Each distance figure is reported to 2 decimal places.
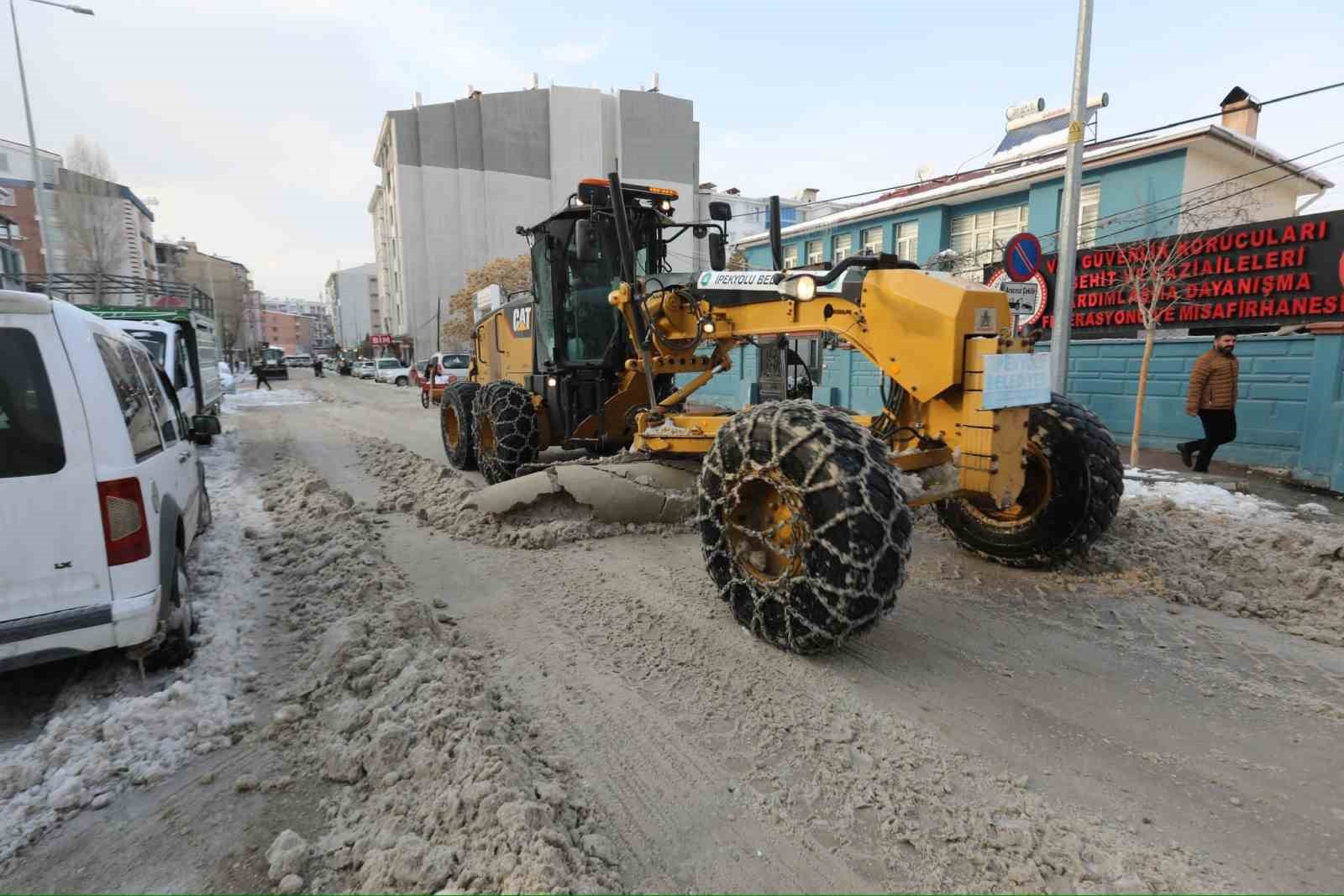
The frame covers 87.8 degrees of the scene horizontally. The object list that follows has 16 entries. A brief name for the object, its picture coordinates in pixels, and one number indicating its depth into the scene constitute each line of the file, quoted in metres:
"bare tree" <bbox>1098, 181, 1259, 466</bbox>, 8.85
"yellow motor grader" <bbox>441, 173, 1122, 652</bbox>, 3.22
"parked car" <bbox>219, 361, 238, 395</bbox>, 17.03
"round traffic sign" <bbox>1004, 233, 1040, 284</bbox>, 7.50
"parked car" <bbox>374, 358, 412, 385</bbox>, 33.03
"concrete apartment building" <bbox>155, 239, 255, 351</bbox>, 61.06
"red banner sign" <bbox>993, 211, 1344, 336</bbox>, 10.03
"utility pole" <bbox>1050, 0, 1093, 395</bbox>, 8.30
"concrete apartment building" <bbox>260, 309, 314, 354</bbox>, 120.60
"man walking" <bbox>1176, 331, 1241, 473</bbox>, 7.91
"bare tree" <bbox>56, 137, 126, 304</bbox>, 32.25
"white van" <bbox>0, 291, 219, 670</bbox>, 2.71
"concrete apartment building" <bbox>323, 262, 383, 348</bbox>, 89.75
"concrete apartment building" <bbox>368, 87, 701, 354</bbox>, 43.53
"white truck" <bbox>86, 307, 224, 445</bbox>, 9.35
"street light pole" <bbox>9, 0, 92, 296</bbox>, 19.03
